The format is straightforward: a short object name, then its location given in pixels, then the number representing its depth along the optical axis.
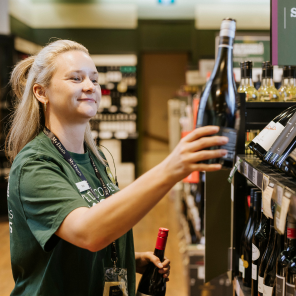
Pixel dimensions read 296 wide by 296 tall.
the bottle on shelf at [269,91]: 1.76
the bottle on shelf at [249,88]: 1.76
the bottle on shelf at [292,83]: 1.76
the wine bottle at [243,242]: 1.52
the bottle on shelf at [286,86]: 1.78
